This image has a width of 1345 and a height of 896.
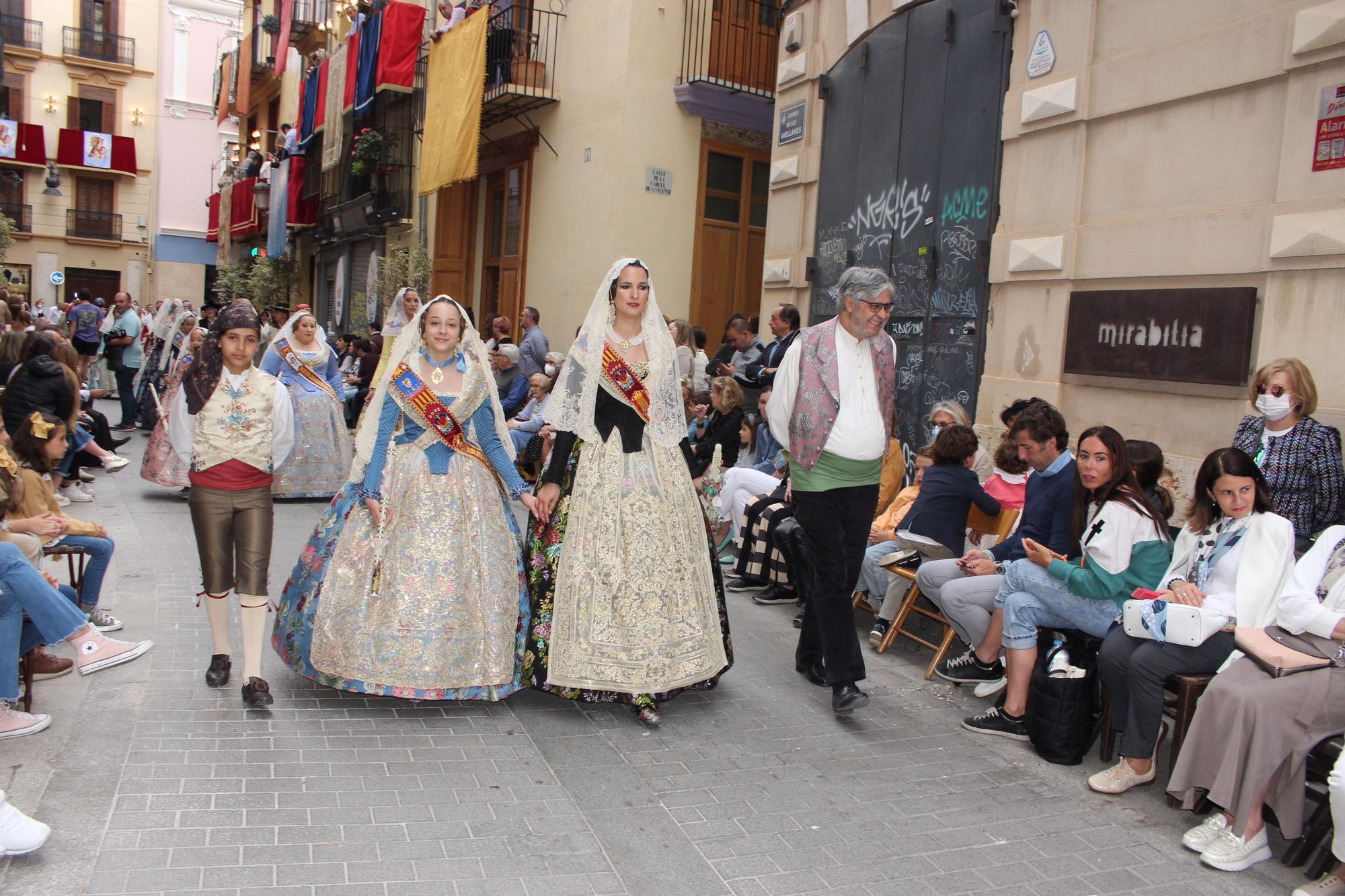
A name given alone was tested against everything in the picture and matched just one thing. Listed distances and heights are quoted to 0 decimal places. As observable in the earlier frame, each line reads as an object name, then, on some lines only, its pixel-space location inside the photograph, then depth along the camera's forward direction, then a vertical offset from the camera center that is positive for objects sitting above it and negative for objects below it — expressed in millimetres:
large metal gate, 7922 +1633
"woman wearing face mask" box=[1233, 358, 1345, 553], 5016 -277
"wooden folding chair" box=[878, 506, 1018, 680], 5855 -1323
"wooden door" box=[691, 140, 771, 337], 13570 +1697
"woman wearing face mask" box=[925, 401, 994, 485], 6487 -297
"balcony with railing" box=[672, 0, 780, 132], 12930 +3896
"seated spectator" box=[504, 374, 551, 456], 10508 -771
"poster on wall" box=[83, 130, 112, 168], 37219 +6108
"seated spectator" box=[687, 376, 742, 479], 8594 -527
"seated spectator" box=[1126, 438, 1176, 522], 4707 -349
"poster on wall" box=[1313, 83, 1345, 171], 5312 +1402
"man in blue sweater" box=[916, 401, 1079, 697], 5008 -913
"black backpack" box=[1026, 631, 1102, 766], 4383 -1421
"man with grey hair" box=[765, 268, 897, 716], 4742 -346
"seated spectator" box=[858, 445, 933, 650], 6125 -1223
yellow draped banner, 14000 +3347
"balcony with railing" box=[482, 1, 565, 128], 13891 +3964
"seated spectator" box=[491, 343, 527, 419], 11665 -407
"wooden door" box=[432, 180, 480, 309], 17500 +1661
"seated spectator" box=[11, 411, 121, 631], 5137 -876
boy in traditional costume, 4547 -627
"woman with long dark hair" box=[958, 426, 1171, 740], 4430 -820
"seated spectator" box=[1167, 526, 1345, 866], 3543 -1190
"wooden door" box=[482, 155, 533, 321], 15320 +1646
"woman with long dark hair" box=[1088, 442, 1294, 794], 3934 -779
